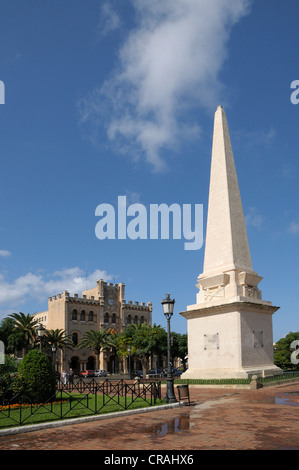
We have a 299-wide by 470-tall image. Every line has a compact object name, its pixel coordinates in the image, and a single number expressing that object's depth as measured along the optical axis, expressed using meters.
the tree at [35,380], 16.05
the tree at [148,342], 51.91
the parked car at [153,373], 49.21
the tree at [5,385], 16.38
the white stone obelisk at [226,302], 24.45
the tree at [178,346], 59.84
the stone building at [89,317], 66.06
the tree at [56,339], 59.12
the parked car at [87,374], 55.26
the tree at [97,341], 62.59
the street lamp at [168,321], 15.45
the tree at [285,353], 50.41
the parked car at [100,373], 56.64
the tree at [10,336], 55.84
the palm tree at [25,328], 56.03
